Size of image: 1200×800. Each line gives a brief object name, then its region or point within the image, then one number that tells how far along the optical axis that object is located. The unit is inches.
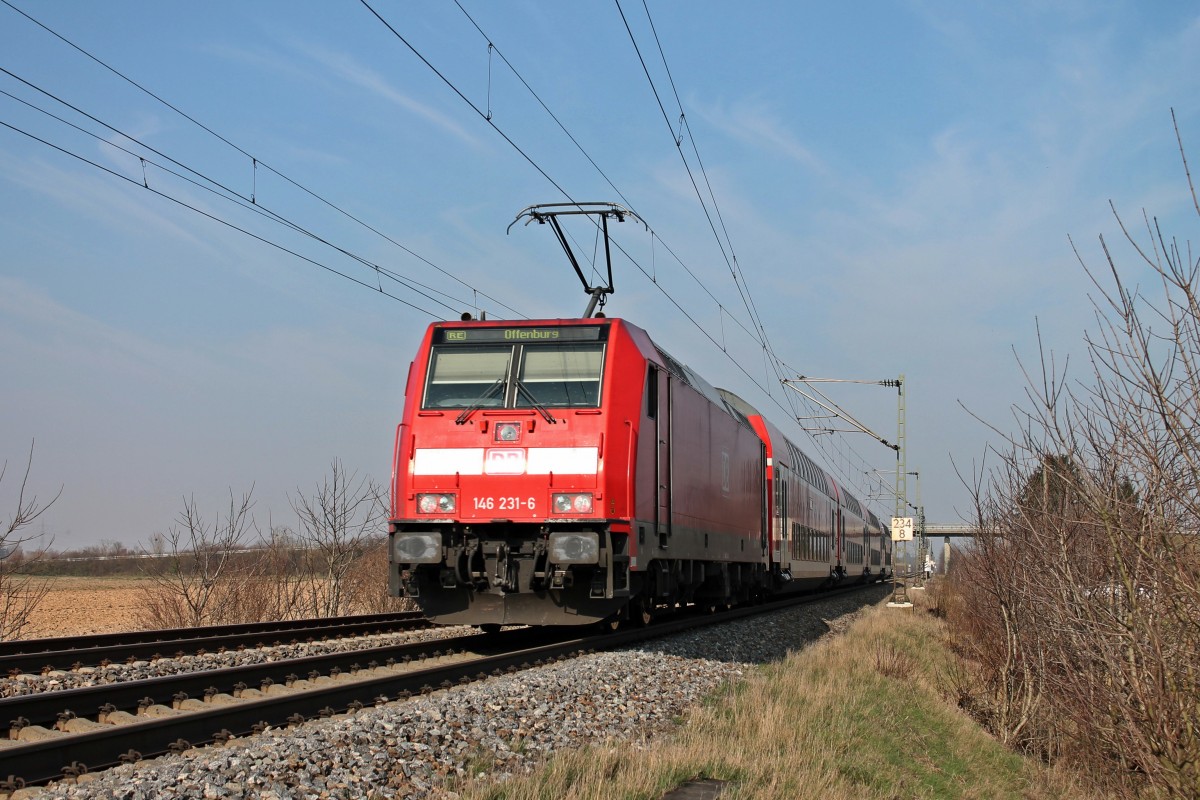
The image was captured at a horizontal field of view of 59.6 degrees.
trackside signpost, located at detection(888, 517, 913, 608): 1235.9
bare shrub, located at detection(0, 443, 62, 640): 537.3
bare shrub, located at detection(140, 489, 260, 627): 713.6
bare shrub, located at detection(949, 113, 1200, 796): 238.5
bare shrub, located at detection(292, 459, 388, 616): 800.3
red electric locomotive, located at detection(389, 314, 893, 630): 434.0
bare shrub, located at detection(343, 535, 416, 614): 853.2
